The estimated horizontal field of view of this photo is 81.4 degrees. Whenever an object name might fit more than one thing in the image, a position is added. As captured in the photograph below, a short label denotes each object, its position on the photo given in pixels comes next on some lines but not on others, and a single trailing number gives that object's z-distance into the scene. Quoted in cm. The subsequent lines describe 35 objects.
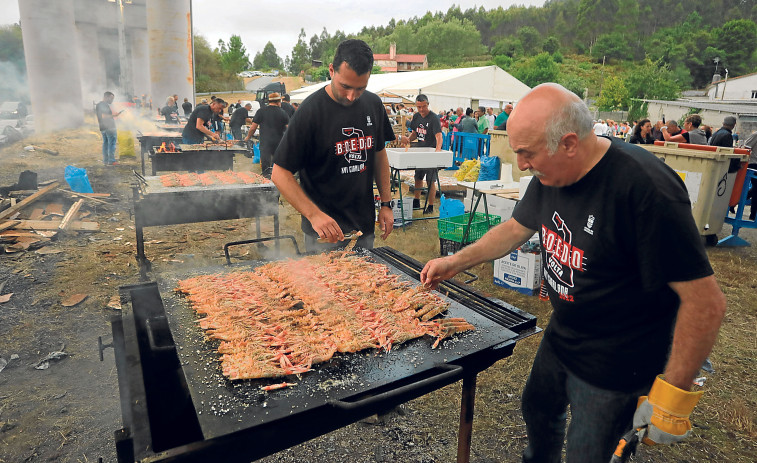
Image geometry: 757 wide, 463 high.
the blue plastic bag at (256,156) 1658
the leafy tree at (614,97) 5119
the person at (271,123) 1123
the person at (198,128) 1150
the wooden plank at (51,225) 815
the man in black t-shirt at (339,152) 318
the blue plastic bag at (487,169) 943
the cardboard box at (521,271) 610
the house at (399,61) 10184
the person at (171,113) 1948
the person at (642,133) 1182
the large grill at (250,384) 155
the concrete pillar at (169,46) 2589
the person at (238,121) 1673
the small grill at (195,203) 560
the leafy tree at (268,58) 14764
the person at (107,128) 1480
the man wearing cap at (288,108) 1418
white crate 881
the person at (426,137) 1041
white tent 2184
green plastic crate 701
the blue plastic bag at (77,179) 1052
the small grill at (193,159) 957
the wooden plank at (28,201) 824
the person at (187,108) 2241
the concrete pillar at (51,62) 2189
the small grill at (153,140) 1232
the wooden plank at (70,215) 843
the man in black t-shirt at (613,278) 160
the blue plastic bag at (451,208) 782
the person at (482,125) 1769
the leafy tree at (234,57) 7875
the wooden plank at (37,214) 875
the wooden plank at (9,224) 782
